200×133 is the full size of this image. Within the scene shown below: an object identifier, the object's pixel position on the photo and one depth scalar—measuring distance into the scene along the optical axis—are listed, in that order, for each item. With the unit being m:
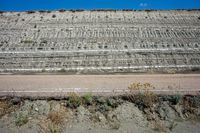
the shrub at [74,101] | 7.59
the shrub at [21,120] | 6.95
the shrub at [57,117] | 6.93
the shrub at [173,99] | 7.73
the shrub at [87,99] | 7.72
